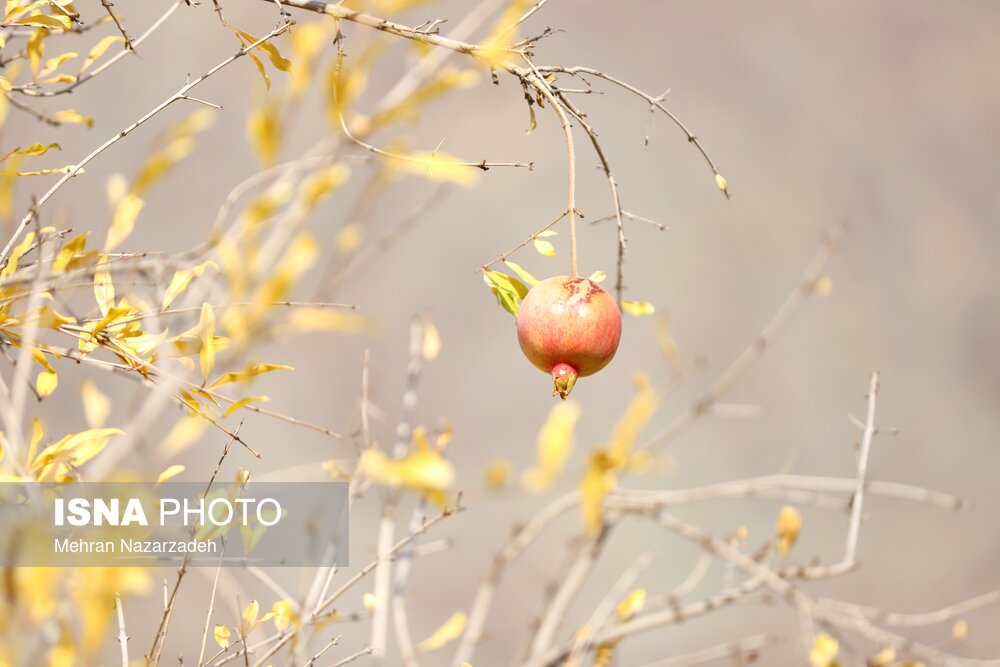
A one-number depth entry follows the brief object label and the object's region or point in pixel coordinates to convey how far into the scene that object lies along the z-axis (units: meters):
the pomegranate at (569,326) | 3.50
